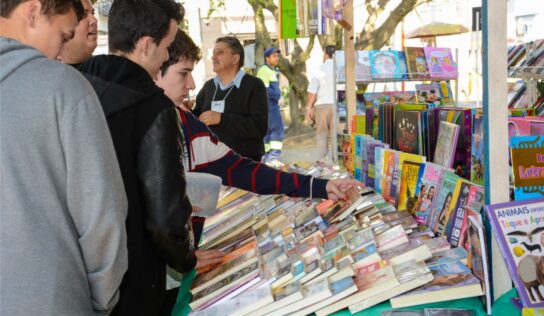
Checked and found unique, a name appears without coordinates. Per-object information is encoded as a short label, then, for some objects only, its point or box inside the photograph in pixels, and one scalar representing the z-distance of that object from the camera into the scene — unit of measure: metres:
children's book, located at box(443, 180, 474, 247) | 1.91
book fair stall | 1.59
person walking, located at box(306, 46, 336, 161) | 8.02
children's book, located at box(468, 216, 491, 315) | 1.57
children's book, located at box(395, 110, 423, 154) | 2.65
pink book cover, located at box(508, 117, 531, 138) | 1.92
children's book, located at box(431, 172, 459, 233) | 2.04
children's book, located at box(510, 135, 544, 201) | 1.71
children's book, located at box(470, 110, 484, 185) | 2.00
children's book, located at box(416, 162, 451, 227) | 2.18
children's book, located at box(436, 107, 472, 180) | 2.22
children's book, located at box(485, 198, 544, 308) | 1.55
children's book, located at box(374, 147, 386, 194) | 2.76
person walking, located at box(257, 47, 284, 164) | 7.71
